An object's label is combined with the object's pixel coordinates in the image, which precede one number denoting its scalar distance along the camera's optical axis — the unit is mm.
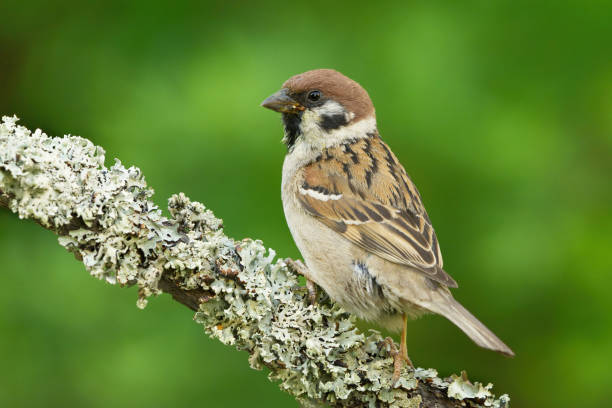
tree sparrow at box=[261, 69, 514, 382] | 5422
